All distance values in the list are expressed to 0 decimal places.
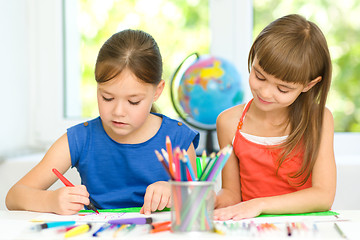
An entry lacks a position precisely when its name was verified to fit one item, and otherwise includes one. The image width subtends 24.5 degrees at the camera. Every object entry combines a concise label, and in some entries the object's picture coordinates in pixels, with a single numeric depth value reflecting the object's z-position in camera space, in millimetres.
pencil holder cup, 1804
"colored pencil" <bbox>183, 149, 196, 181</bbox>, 1821
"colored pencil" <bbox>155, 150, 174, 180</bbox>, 1804
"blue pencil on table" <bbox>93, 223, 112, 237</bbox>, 1831
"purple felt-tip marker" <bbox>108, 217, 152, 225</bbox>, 1919
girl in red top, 2190
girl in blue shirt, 2147
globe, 2890
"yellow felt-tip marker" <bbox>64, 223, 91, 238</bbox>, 1830
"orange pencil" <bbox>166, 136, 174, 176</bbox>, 1825
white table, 1811
